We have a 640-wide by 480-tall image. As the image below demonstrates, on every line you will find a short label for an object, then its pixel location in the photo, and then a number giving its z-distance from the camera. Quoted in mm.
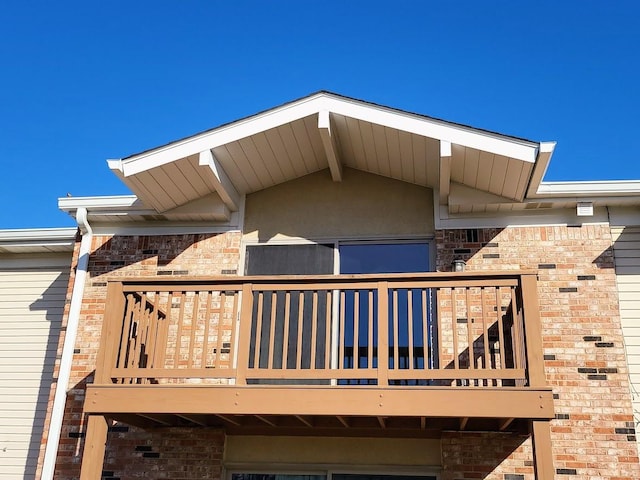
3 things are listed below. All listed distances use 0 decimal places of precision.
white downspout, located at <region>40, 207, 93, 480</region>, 6938
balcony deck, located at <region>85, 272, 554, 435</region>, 5379
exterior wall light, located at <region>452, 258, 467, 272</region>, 6992
